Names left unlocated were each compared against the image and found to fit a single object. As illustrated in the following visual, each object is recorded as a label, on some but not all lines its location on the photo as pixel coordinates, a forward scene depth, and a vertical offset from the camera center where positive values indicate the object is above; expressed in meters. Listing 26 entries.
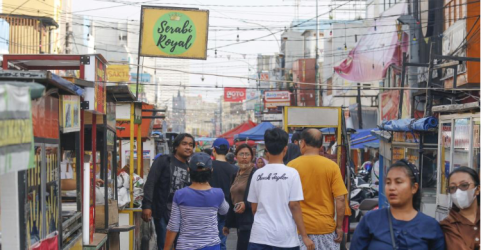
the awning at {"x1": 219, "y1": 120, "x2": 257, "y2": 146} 34.28 -0.77
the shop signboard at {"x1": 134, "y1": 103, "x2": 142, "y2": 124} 12.00 -0.04
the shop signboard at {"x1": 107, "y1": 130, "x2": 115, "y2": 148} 10.35 -0.41
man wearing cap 9.06 -0.76
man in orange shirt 6.89 -0.82
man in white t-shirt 6.33 -0.85
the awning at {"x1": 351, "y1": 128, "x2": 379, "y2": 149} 25.17 -0.94
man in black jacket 9.02 -0.87
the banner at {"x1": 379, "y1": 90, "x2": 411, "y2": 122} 27.93 +0.35
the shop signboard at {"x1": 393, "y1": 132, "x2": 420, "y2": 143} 12.97 -0.45
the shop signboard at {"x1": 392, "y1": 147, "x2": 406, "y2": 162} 14.32 -0.80
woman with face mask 4.66 -0.67
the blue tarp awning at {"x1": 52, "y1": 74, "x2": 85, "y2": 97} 5.93 +0.22
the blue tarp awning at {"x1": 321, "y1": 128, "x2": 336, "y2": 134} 24.77 -0.64
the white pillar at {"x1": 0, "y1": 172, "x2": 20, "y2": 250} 5.14 -0.72
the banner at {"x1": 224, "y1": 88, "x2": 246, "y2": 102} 63.02 +1.48
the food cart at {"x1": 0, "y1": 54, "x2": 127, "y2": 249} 6.27 -0.38
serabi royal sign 15.16 +1.66
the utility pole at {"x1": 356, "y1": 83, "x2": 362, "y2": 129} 33.16 -0.11
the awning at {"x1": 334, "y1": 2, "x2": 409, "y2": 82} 27.11 +2.18
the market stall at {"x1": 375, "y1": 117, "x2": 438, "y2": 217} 12.30 -0.63
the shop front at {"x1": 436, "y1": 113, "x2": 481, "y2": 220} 10.04 -0.48
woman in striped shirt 6.65 -0.92
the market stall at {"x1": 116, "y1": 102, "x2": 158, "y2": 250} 11.27 -1.43
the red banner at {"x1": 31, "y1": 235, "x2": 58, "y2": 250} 5.90 -1.15
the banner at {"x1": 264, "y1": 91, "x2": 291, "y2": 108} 52.75 +1.01
